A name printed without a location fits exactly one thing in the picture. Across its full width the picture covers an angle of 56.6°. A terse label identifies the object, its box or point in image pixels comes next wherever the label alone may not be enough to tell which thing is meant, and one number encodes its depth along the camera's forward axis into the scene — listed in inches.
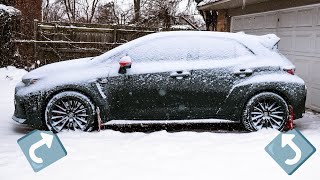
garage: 230.4
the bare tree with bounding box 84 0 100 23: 787.5
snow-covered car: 165.9
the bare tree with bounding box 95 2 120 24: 660.6
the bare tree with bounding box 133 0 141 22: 573.5
